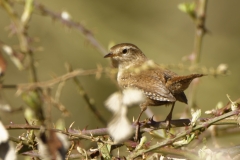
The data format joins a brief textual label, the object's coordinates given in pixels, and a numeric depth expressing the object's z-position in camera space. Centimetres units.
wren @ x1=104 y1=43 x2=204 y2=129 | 531
